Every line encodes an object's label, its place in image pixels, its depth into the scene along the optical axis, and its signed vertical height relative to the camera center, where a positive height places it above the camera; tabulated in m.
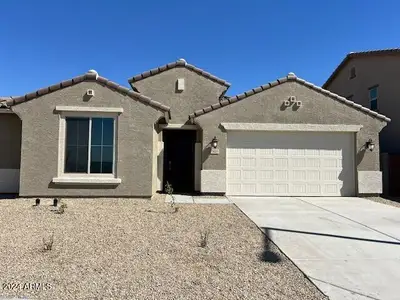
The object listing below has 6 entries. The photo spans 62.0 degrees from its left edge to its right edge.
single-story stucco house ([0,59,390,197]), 11.48 +0.96
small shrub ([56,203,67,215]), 9.09 -1.30
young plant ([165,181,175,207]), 10.67 -0.94
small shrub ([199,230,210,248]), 6.26 -1.48
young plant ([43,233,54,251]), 5.84 -1.47
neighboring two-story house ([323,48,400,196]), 14.41 +3.86
